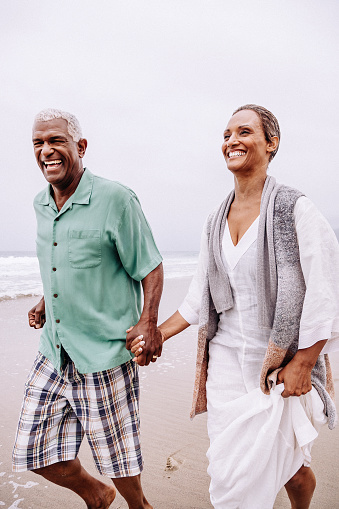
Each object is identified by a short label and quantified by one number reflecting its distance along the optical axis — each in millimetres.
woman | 2090
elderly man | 2488
